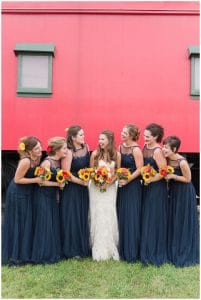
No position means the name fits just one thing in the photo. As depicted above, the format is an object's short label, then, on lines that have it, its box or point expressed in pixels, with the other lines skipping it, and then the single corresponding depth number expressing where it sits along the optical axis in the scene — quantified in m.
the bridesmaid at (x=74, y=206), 4.83
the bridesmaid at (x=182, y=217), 4.67
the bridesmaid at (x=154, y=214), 4.71
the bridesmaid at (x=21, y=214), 4.63
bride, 4.79
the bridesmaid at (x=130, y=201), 4.75
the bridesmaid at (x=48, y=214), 4.65
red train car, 6.77
